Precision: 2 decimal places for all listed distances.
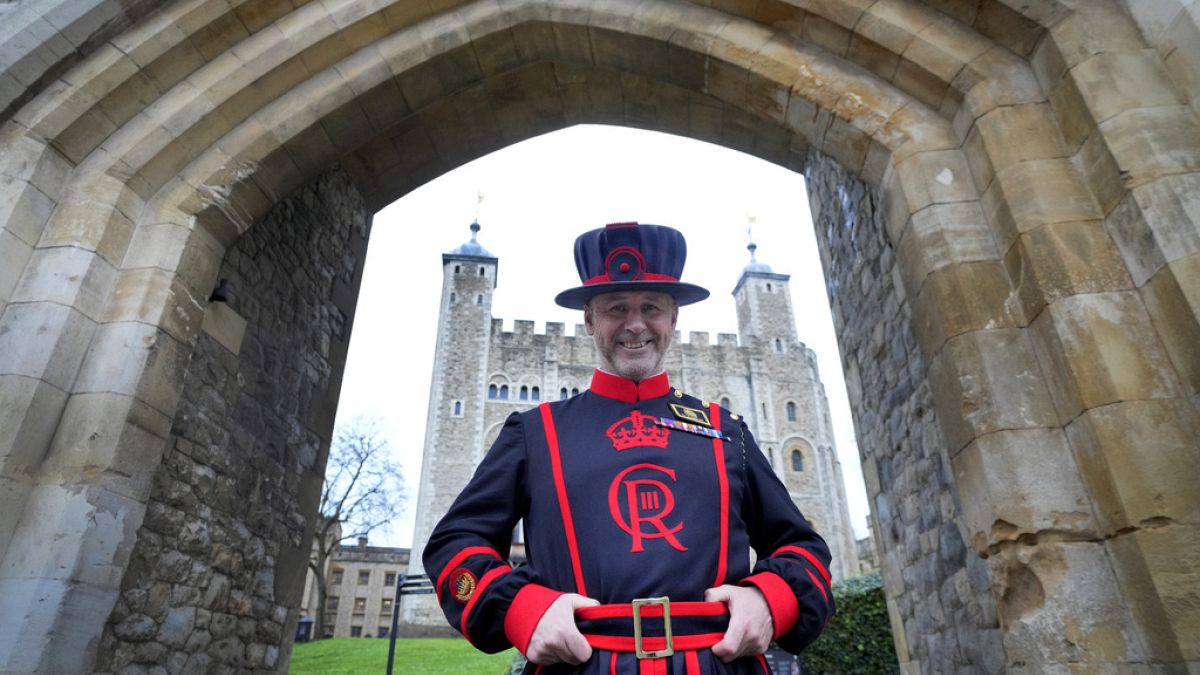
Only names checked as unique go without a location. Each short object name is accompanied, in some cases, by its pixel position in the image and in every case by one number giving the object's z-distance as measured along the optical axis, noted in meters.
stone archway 2.13
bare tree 22.61
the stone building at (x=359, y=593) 34.84
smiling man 1.39
